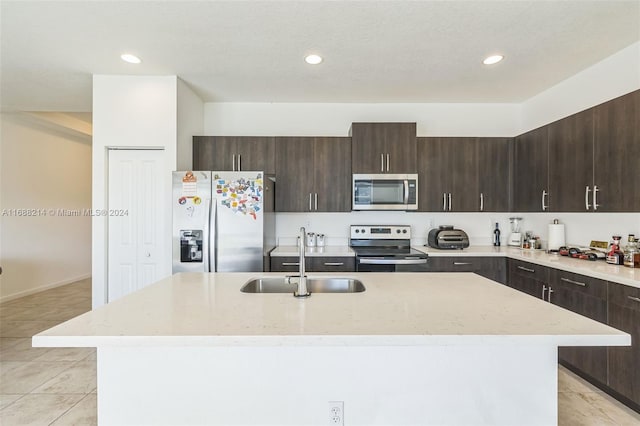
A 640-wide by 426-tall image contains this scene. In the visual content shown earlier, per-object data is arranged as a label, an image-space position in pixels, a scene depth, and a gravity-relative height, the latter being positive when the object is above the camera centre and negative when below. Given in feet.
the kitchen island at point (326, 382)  4.18 -2.28
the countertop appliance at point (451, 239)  11.46 -0.96
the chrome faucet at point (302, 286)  5.15 -1.22
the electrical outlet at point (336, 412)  4.22 -2.70
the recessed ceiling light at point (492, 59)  8.93 +4.46
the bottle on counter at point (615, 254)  7.98 -1.03
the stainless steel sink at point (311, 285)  6.38 -1.51
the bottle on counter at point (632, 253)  7.59 -0.97
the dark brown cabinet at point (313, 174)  11.69 +1.44
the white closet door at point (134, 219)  10.34 -0.24
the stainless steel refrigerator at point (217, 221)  9.59 -0.27
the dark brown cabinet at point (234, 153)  11.59 +2.19
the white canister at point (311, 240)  12.45 -1.10
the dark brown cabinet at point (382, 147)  11.53 +2.42
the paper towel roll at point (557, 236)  10.37 -0.75
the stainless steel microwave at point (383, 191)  11.48 +0.79
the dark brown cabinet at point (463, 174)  11.71 +1.46
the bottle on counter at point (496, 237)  12.58 -0.97
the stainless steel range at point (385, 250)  10.52 -1.37
